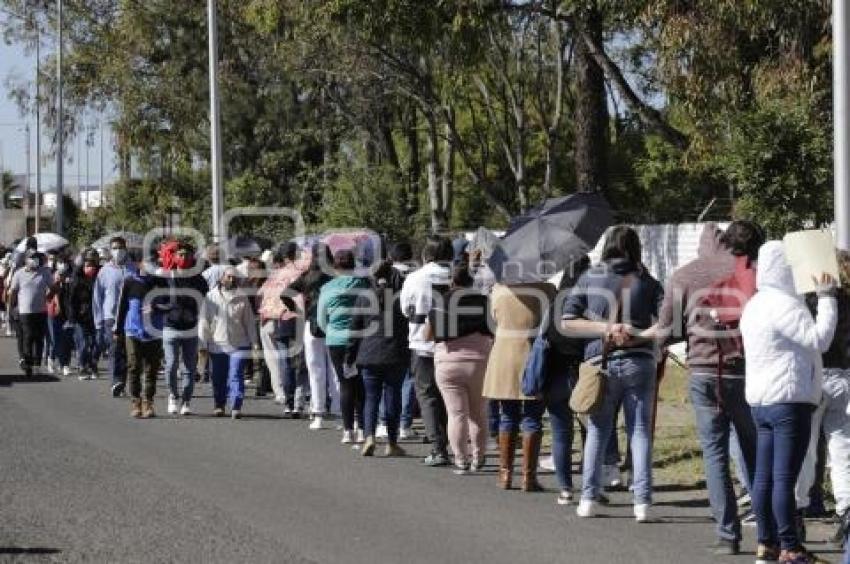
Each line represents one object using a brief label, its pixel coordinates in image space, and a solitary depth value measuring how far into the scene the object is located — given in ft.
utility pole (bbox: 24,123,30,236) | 280.72
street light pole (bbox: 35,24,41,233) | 161.97
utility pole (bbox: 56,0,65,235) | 147.54
